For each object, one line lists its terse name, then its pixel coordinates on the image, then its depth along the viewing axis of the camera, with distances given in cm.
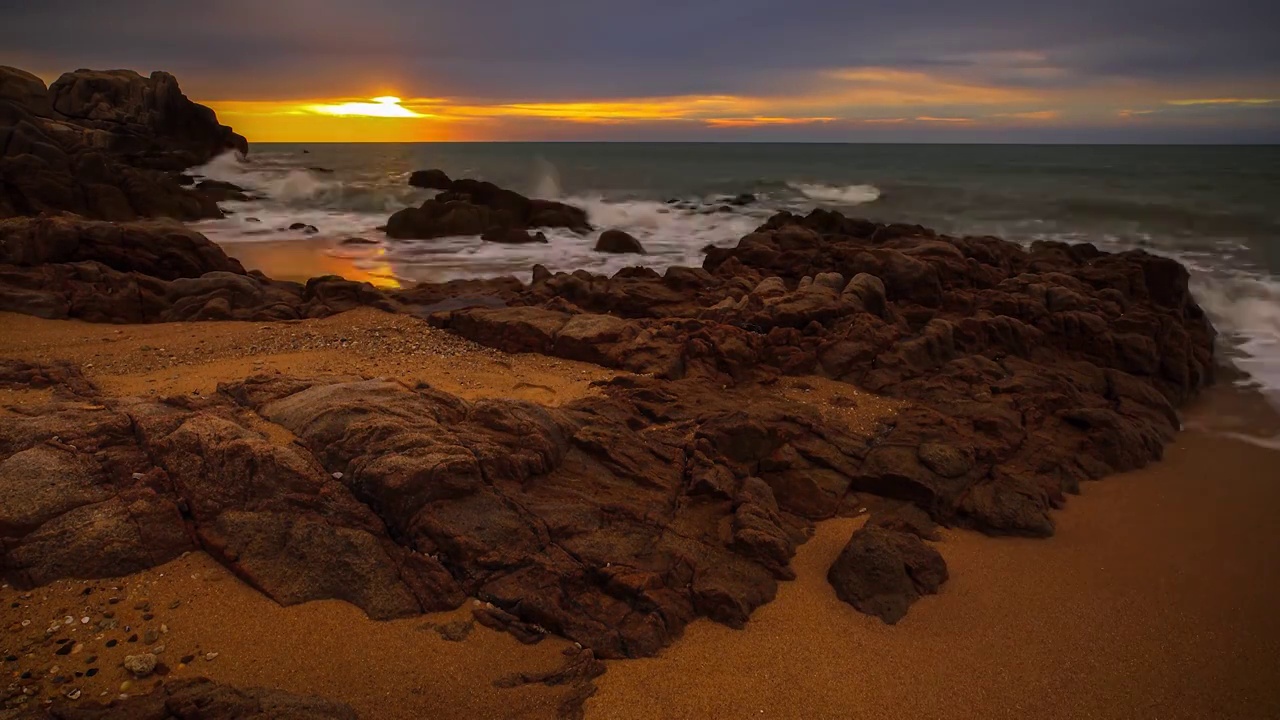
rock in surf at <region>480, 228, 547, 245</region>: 2184
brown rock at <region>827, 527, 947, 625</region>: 507
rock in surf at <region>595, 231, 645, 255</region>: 1992
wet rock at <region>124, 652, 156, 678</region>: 361
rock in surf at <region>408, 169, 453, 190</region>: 4266
